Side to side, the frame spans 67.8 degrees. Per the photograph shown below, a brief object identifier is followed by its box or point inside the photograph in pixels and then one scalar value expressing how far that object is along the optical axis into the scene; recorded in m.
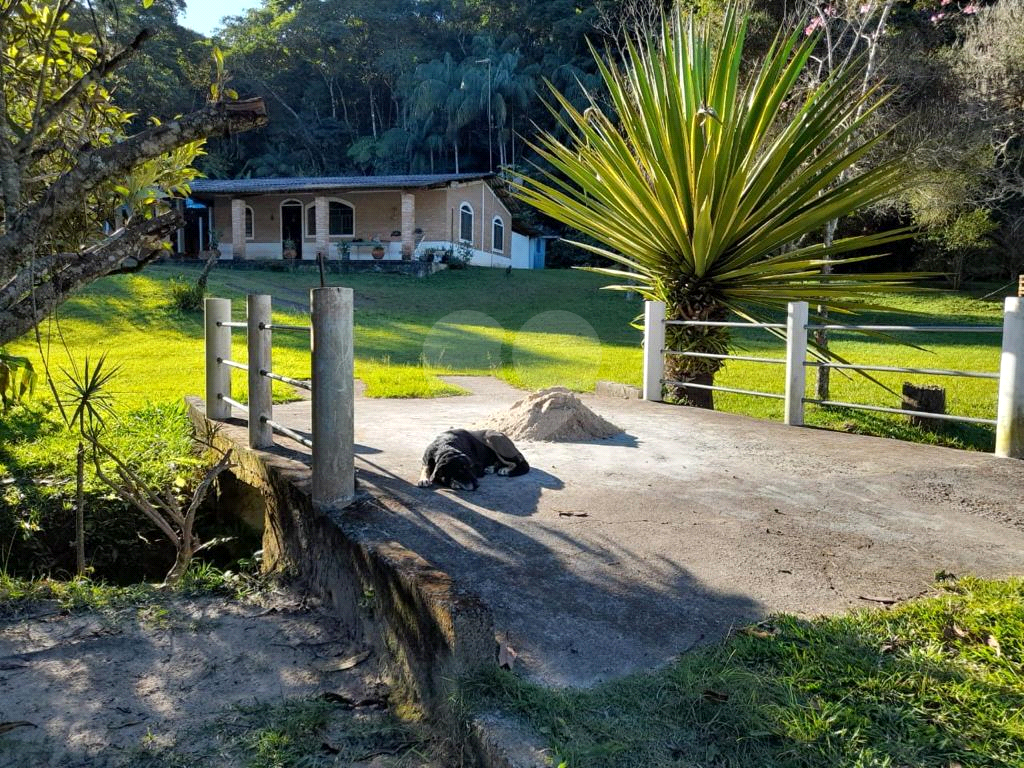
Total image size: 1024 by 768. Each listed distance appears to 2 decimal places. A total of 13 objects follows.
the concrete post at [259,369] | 4.45
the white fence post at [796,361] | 6.28
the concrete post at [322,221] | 26.08
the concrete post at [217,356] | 5.40
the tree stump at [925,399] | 6.94
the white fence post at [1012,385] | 4.83
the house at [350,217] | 25.88
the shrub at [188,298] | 15.30
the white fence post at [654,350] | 7.50
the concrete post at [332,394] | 3.44
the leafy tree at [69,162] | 3.04
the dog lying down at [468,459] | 4.12
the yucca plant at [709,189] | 6.61
